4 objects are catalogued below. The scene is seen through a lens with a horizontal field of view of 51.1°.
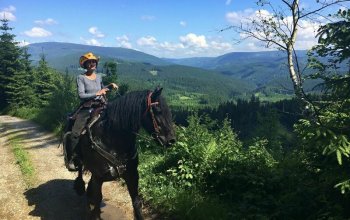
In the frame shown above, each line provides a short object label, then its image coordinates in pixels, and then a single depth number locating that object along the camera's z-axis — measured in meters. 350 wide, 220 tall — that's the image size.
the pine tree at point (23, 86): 40.78
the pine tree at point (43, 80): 40.50
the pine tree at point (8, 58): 43.47
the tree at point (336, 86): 5.10
